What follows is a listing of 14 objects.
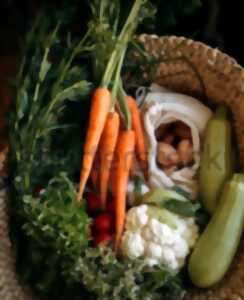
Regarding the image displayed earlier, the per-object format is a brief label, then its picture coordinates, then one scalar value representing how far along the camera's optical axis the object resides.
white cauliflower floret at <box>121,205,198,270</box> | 1.11
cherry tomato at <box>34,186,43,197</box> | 1.12
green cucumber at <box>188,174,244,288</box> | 1.09
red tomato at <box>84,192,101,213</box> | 1.18
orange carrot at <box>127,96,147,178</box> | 1.19
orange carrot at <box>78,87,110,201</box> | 1.13
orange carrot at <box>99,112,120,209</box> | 1.15
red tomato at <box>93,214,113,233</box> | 1.15
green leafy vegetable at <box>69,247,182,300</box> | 1.04
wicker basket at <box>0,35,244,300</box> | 1.11
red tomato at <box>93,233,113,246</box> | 1.13
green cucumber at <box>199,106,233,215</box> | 1.15
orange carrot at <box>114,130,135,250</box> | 1.15
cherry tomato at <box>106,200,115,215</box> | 1.18
